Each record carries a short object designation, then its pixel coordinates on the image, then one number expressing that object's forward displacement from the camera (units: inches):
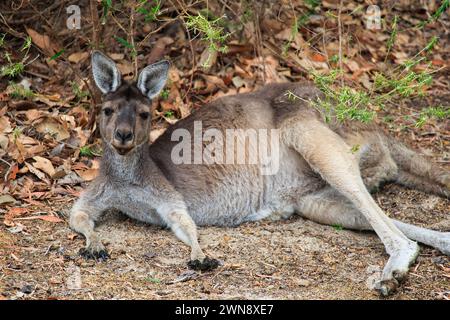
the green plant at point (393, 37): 184.9
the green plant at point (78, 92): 237.5
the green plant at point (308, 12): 253.3
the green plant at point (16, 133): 206.1
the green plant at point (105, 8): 207.7
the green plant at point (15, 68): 196.2
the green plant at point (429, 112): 159.9
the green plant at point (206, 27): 168.4
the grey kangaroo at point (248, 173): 181.3
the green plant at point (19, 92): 235.6
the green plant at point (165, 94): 241.5
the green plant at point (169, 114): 236.2
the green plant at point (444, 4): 179.3
